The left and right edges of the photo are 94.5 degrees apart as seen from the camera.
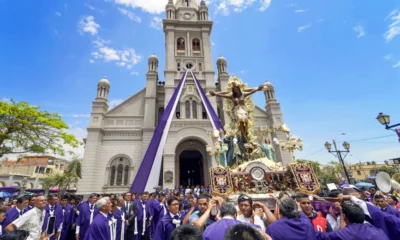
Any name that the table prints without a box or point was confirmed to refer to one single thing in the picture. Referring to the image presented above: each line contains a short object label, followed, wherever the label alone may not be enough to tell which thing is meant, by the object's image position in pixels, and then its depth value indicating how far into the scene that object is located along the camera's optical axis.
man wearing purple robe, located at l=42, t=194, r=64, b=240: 5.32
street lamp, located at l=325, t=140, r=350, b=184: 12.50
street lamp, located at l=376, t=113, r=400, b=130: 7.89
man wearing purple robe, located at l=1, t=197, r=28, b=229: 4.26
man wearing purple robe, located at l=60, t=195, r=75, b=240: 5.97
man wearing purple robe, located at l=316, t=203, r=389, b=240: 2.04
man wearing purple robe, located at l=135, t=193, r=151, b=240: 6.16
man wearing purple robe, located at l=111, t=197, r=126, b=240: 4.76
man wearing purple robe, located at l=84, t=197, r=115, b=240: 3.19
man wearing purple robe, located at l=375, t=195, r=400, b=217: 3.32
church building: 17.16
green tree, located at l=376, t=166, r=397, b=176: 37.21
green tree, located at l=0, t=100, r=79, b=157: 12.80
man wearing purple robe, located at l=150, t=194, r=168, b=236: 5.96
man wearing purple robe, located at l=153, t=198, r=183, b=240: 3.19
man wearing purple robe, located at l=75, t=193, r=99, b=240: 5.70
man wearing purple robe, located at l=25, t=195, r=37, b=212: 4.51
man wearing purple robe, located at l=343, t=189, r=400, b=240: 2.75
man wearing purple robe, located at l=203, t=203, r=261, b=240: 1.92
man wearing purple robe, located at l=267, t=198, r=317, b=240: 2.12
